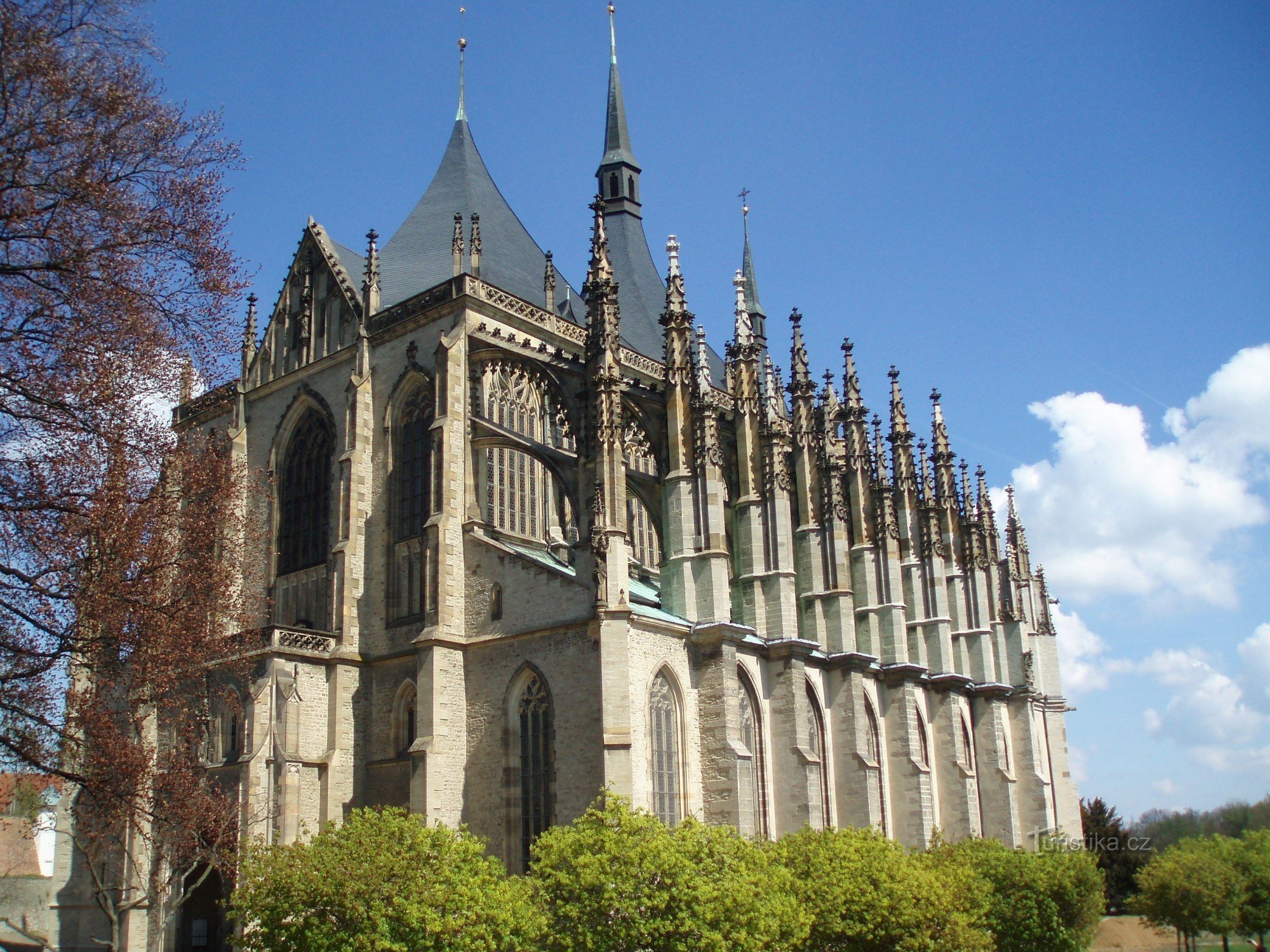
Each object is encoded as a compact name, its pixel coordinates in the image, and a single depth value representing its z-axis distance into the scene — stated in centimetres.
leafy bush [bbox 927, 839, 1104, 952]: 2952
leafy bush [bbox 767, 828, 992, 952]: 2198
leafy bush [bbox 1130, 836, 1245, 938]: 3719
